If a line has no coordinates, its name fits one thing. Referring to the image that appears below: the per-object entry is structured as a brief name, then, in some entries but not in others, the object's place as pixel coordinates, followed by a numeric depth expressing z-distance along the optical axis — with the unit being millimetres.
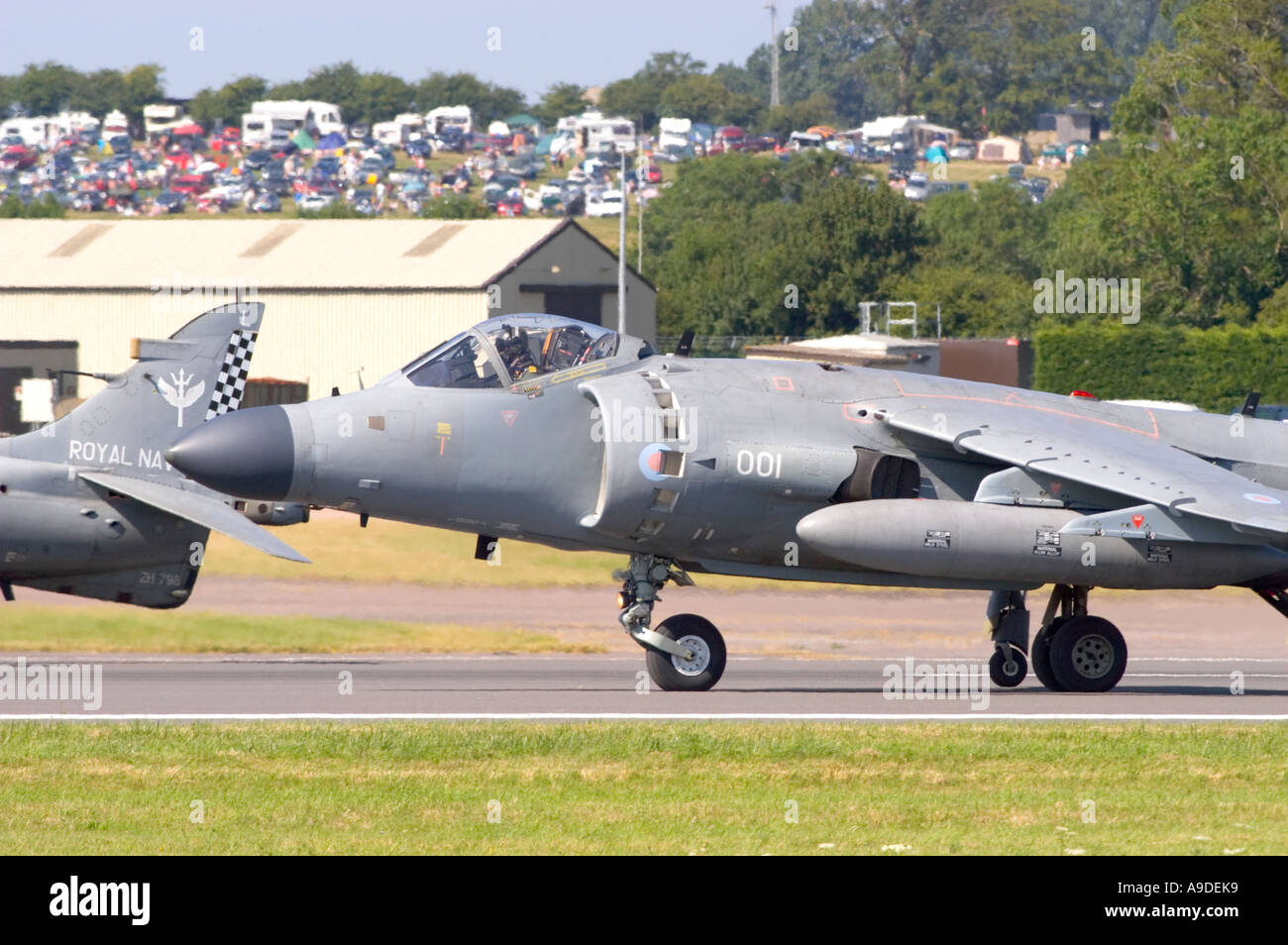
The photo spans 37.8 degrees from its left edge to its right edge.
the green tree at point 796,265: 75625
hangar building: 54062
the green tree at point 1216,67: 64438
